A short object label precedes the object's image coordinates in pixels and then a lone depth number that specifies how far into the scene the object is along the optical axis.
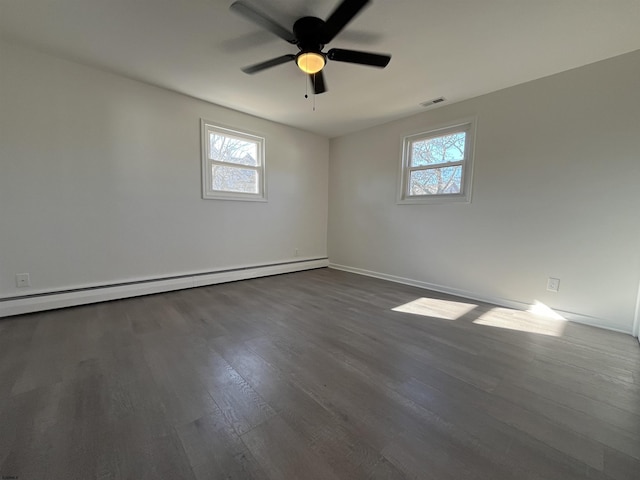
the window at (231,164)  3.61
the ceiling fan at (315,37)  1.65
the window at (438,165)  3.35
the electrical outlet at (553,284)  2.71
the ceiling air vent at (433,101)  3.29
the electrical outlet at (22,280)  2.48
